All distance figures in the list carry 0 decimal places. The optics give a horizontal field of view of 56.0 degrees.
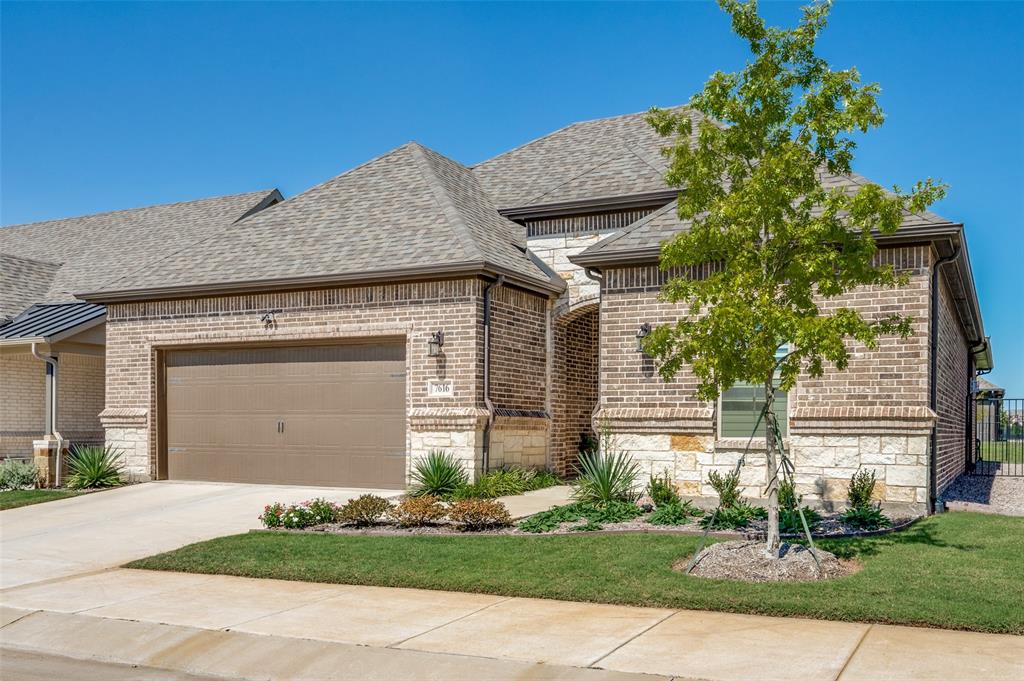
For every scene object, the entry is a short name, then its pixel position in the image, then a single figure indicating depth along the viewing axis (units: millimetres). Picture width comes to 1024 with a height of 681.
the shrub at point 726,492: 13406
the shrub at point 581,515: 12312
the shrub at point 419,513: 12562
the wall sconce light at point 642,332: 15172
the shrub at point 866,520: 11930
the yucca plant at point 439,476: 15852
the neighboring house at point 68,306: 20359
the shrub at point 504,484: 15666
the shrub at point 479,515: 12312
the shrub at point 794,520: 11461
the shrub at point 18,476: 18922
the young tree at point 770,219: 9414
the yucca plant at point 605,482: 13898
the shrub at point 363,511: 12875
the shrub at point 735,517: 11891
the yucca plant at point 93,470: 18344
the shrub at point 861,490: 13203
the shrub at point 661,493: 13773
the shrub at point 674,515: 12297
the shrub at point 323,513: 13117
